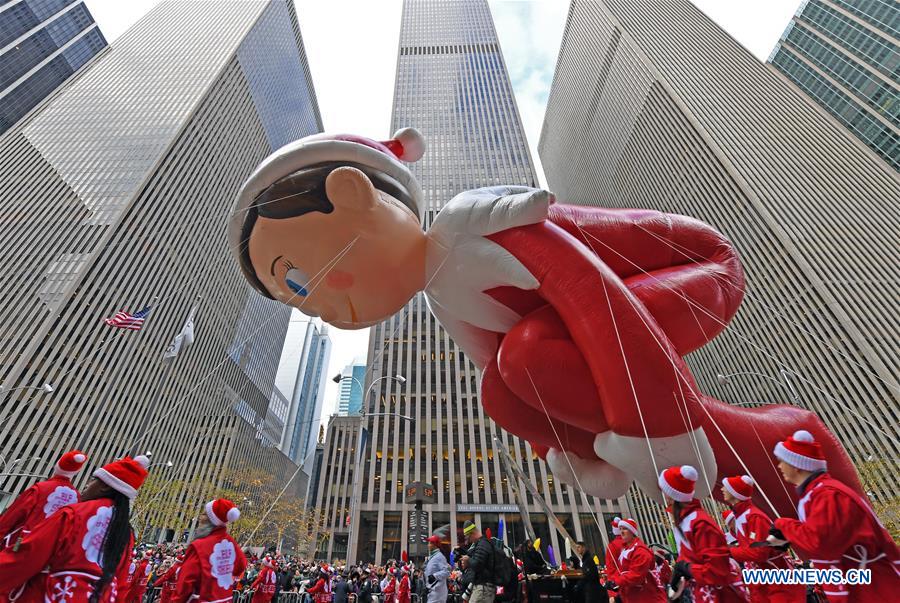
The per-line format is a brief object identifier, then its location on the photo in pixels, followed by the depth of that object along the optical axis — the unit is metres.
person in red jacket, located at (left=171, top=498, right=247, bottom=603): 3.22
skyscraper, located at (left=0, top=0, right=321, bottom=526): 27.34
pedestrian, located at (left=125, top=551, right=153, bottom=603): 6.72
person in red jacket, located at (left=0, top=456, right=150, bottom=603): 2.28
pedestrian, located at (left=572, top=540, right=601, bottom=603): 5.07
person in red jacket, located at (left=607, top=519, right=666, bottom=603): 3.89
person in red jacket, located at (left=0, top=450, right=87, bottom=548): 2.57
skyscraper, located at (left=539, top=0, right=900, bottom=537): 26.02
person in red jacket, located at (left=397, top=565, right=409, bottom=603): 10.01
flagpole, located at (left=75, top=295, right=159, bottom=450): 27.66
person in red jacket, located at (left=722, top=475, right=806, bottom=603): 2.75
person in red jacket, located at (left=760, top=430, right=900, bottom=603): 1.98
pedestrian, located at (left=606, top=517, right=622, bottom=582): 4.31
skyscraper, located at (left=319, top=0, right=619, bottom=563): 34.91
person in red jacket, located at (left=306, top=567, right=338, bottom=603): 10.85
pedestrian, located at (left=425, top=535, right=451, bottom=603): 5.45
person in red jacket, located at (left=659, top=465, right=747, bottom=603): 2.99
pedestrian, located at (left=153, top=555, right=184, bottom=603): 6.59
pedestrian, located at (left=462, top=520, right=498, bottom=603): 4.72
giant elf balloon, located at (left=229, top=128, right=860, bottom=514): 3.85
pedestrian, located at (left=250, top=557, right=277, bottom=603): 8.20
